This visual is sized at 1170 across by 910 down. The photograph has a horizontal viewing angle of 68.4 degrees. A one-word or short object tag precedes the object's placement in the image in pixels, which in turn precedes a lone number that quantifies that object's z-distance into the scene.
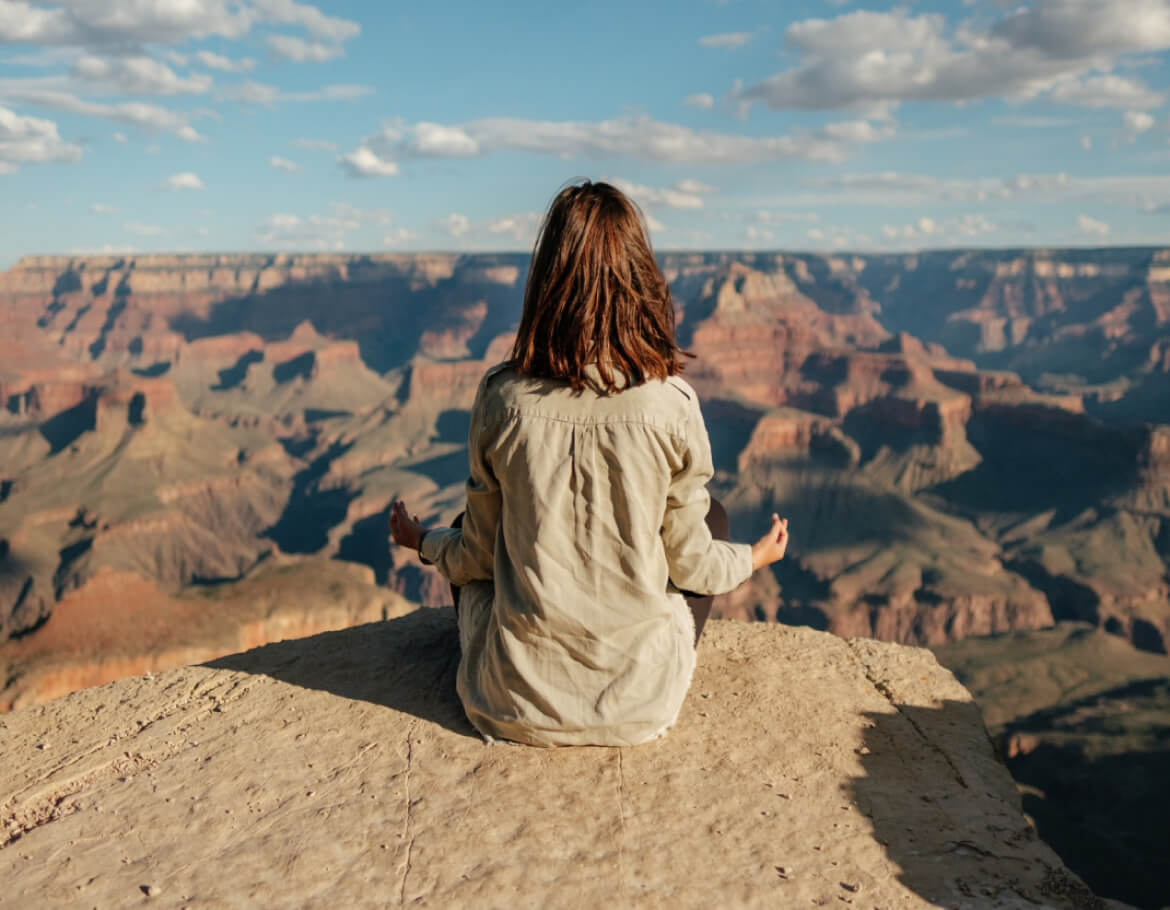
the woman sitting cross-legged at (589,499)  3.65
